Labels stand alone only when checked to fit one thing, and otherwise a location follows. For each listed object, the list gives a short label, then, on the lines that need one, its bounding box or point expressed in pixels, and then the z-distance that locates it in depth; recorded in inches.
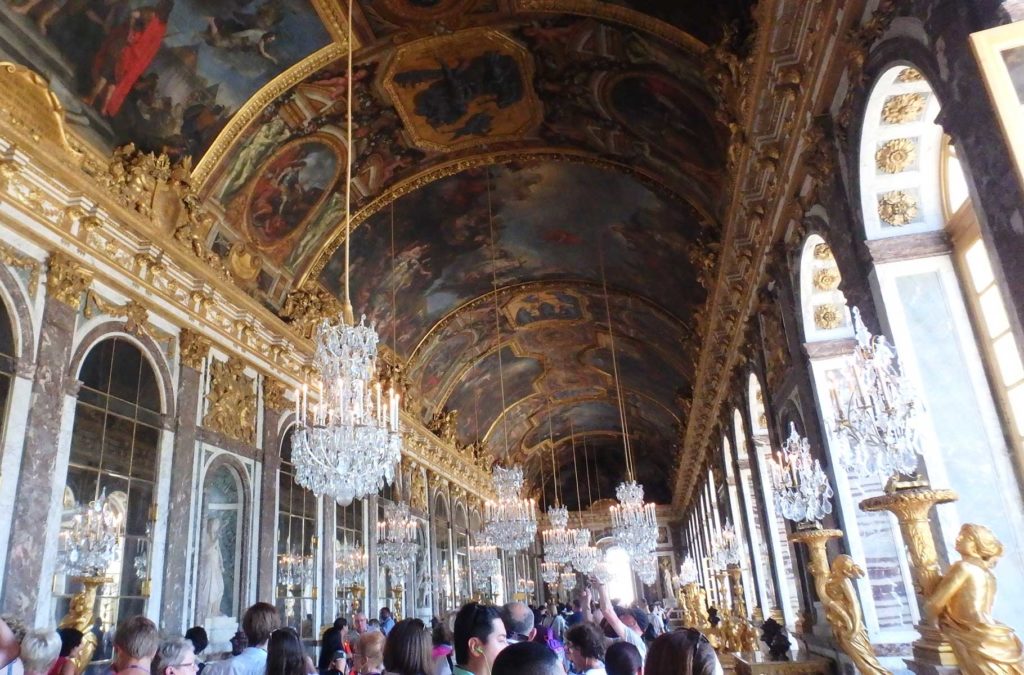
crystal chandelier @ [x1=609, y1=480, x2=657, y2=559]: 642.2
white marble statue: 375.9
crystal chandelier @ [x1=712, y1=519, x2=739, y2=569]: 606.2
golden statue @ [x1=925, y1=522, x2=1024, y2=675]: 140.5
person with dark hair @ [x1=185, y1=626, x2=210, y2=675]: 277.6
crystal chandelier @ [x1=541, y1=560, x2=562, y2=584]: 1215.7
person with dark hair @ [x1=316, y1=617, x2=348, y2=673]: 208.1
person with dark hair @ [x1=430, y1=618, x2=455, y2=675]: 167.6
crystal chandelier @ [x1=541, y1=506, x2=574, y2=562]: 719.7
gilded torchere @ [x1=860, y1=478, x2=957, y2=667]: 160.7
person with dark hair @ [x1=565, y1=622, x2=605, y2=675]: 151.3
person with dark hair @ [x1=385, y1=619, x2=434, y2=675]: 121.4
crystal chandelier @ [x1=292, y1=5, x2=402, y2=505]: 235.3
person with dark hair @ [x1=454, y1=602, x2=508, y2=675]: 112.2
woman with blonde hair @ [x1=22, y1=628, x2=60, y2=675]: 152.6
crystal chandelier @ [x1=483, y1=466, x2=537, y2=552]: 563.2
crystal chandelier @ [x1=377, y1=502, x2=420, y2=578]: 554.6
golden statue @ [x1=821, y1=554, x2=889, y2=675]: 205.2
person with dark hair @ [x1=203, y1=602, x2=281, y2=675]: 165.8
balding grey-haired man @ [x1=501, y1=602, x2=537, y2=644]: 213.2
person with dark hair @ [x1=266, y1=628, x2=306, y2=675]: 137.6
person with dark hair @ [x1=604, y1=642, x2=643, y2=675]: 125.4
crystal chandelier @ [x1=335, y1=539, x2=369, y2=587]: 553.3
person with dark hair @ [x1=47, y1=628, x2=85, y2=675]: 216.0
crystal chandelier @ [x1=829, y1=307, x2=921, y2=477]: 166.6
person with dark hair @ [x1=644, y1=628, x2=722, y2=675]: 93.8
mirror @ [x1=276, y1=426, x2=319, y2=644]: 464.8
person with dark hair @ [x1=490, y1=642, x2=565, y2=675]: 76.9
